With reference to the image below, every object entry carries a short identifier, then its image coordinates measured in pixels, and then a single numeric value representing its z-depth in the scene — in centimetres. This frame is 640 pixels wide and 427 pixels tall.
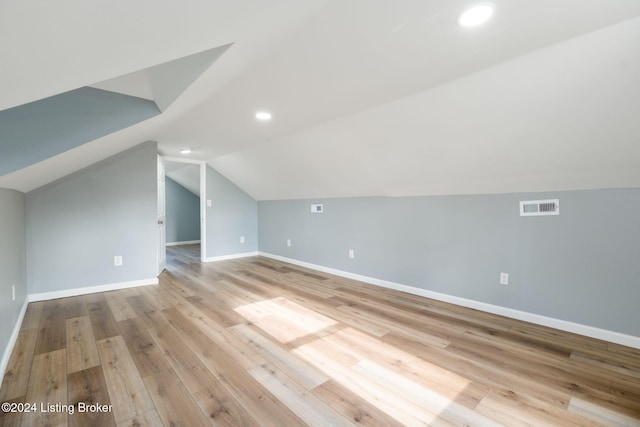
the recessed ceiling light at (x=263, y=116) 268
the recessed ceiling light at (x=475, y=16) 127
